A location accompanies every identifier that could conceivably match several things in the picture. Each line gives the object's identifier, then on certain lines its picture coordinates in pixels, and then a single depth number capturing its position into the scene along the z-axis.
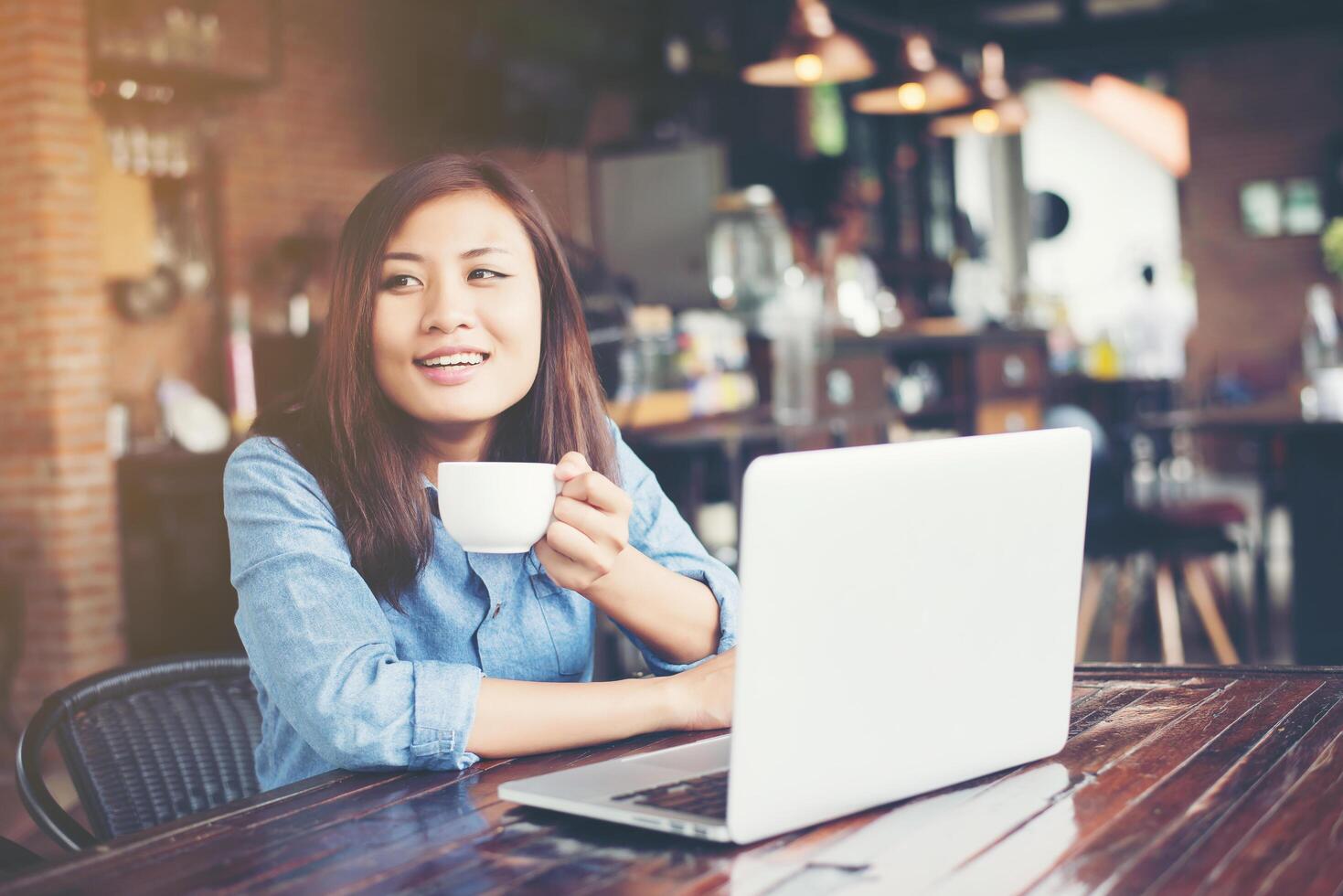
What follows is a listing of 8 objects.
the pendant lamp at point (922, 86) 5.89
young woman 1.18
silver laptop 0.86
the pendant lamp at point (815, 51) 4.97
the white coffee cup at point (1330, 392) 4.38
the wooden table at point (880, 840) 0.84
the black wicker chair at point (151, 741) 1.49
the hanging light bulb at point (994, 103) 6.65
